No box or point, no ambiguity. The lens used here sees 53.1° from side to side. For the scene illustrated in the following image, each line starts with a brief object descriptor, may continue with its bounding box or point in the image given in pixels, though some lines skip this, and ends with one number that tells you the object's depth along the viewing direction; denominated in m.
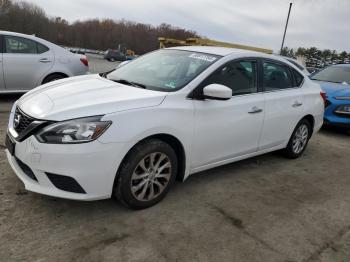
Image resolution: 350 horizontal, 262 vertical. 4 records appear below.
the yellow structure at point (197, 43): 14.51
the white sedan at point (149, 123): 2.88
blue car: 7.37
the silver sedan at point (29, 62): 6.85
